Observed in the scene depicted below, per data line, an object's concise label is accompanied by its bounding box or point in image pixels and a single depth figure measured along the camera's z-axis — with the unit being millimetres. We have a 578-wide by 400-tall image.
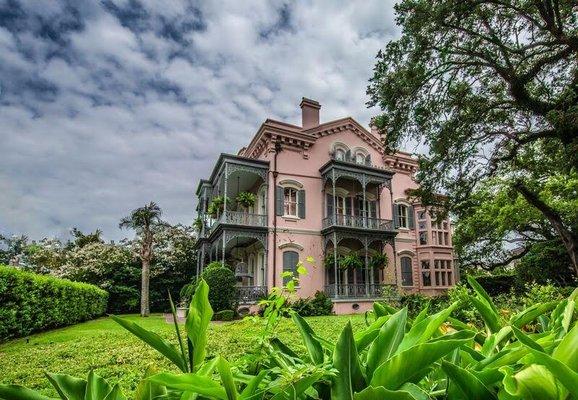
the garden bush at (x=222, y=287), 14148
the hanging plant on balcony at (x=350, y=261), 16625
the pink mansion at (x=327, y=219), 17172
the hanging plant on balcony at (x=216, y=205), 17645
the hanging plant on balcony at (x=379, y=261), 18000
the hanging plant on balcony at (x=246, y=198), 17375
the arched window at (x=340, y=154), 20078
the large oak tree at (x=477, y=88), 9625
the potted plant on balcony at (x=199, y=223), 21750
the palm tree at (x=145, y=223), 19391
